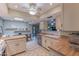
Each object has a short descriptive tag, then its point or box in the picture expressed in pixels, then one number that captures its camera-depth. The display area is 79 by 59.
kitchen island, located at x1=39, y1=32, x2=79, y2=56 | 1.19
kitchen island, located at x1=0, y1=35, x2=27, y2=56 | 1.55
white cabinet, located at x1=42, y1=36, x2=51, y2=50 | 1.35
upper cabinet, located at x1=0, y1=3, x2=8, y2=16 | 1.09
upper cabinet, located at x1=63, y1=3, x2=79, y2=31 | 1.08
